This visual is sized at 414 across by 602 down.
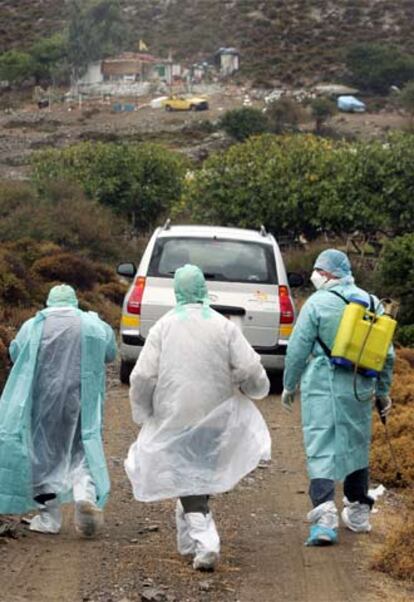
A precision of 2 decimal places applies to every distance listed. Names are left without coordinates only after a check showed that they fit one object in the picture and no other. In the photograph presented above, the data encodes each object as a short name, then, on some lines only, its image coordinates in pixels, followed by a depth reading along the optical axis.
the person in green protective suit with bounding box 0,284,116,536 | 8.45
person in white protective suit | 7.88
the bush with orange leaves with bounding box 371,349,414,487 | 10.73
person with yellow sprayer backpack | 8.45
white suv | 14.24
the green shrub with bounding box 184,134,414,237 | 35.84
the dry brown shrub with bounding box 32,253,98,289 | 25.36
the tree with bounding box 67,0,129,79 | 119.62
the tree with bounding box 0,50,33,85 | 113.14
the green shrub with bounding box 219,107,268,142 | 88.81
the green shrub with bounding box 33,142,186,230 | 44.78
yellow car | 102.19
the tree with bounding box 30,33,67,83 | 116.00
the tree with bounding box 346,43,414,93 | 110.06
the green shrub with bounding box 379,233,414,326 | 24.62
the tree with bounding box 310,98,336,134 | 95.00
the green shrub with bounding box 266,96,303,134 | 93.56
